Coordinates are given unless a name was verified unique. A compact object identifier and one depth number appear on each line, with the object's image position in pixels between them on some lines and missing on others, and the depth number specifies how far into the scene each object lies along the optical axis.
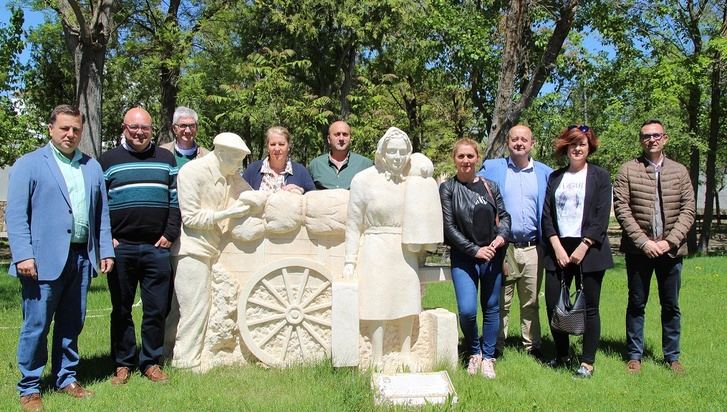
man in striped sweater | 4.49
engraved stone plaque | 3.89
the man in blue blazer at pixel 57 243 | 3.93
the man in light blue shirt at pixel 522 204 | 4.99
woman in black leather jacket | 4.55
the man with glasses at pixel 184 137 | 4.95
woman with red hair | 4.66
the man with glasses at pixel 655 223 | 4.82
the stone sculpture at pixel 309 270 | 4.59
